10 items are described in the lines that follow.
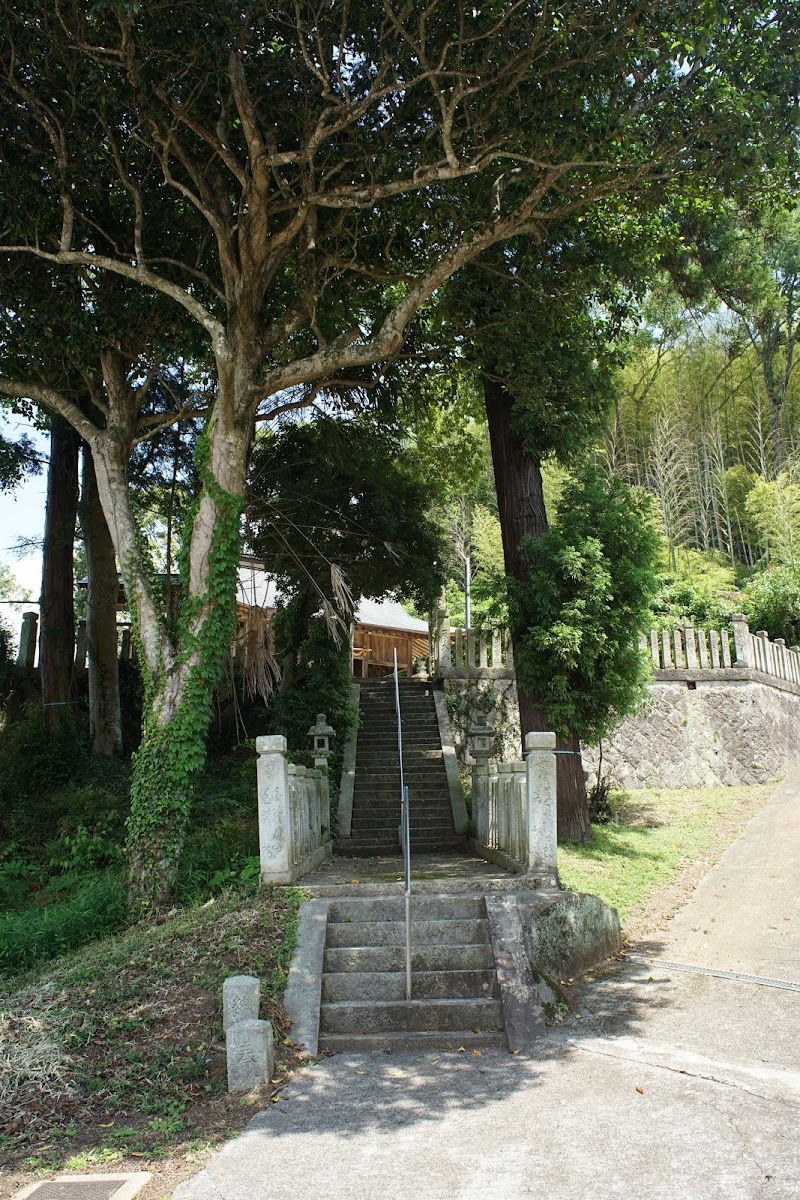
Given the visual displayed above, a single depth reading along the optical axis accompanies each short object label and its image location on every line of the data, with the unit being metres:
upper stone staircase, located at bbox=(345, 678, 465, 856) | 13.41
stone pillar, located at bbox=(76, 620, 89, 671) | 18.97
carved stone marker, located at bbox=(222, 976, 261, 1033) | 6.00
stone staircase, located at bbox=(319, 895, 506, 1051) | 6.66
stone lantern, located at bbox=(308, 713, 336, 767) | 14.19
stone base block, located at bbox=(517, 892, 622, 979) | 7.72
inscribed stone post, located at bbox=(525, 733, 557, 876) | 8.47
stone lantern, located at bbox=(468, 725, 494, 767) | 12.96
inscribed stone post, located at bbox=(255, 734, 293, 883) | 8.42
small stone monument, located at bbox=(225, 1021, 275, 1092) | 5.73
